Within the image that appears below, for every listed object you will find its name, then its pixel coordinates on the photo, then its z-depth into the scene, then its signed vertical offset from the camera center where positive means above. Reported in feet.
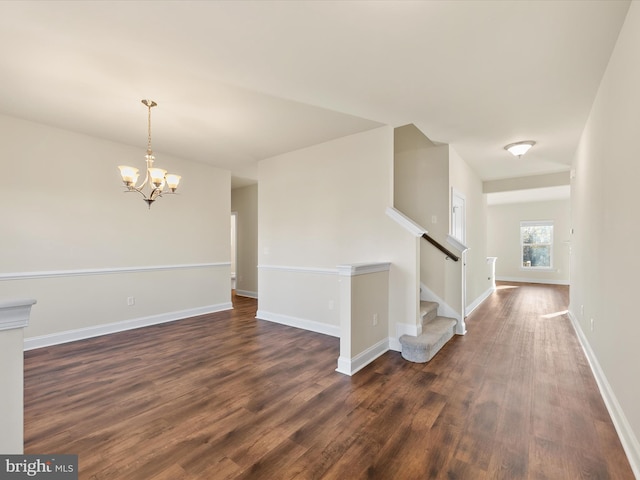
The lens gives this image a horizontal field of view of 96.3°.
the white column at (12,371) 3.76 -1.74
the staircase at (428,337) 10.28 -3.71
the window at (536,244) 30.50 -0.28
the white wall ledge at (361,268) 9.36 -0.95
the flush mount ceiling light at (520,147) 13.11 +4.37
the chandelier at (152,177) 9.84 +2.36
